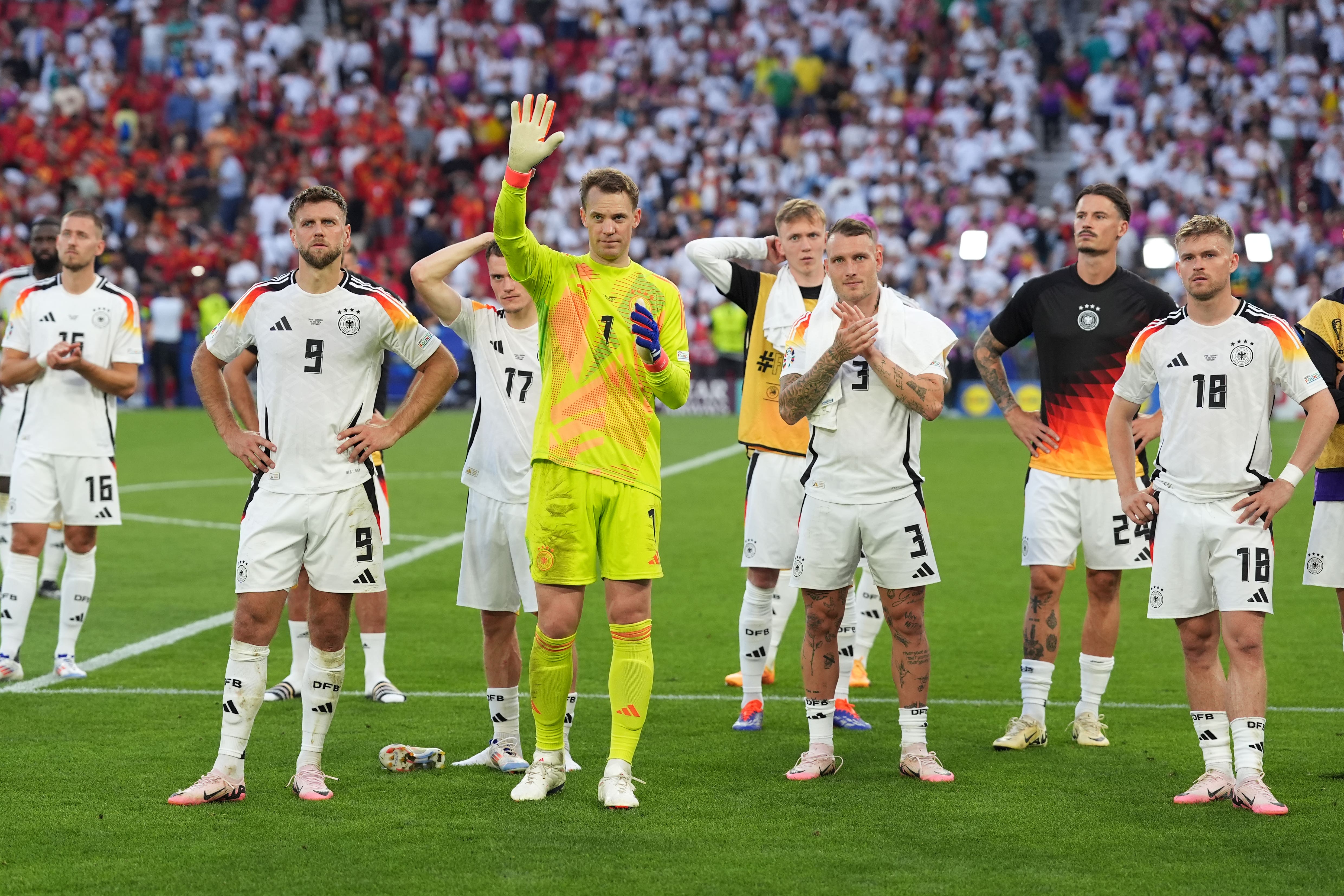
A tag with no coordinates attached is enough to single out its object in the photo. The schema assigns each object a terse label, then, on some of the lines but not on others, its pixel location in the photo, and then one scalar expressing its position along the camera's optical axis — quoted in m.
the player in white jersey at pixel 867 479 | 13.43
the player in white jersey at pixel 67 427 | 17.56
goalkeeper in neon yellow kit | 12.36
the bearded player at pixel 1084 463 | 14.80
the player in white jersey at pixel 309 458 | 12.44
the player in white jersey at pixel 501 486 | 13.65
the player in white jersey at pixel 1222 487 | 12.33
